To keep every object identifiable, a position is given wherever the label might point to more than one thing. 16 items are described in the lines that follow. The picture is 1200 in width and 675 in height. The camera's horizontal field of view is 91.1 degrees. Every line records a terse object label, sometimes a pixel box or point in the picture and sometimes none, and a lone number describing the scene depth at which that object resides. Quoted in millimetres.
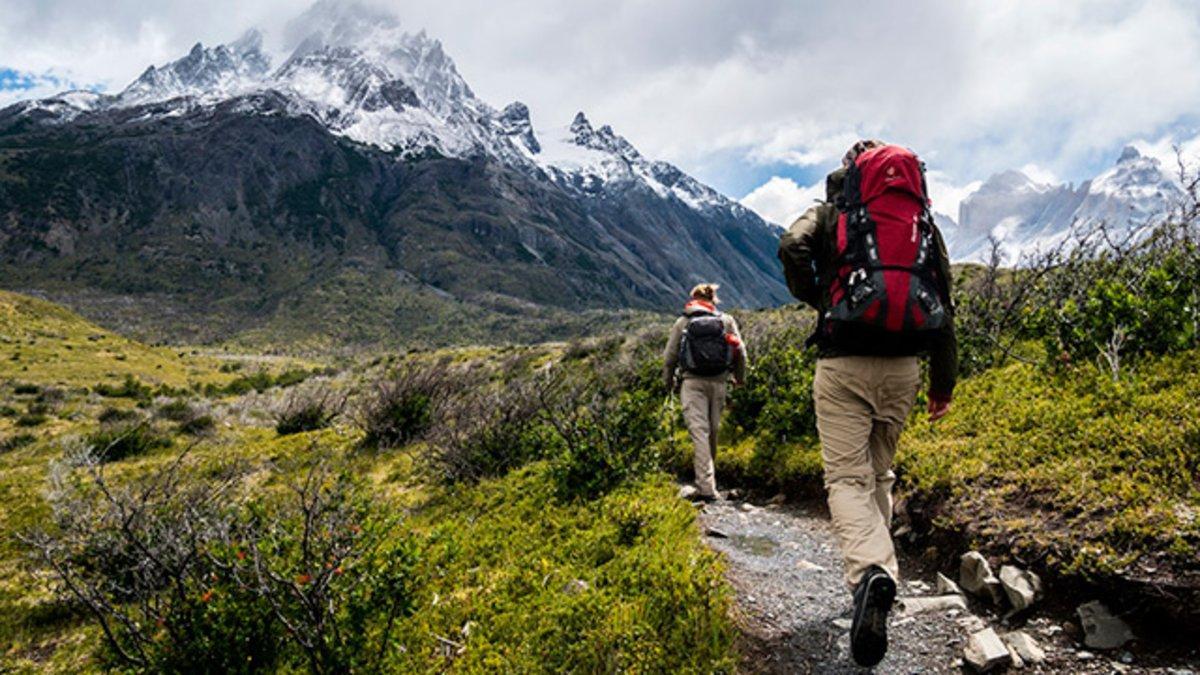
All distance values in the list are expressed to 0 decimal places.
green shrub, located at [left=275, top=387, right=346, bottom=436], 13797
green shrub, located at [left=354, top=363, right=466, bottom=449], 11023
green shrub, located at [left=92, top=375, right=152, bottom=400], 26938
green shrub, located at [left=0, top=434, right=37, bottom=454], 14221
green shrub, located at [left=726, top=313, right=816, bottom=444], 7223
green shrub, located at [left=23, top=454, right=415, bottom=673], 3395
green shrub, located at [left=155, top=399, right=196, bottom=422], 17531
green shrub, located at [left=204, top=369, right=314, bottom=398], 31922
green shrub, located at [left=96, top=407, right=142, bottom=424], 18250
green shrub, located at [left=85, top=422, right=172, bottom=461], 11562
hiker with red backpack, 3287
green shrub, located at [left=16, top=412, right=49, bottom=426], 17156
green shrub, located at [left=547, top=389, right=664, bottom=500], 6105
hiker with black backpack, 6703
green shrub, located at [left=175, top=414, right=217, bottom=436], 15078
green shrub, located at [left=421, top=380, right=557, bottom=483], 8047
